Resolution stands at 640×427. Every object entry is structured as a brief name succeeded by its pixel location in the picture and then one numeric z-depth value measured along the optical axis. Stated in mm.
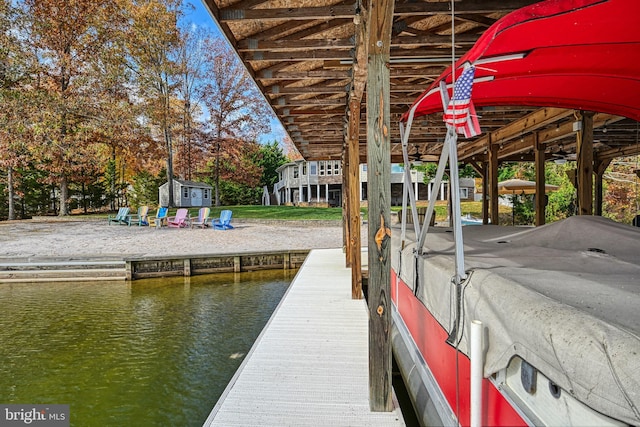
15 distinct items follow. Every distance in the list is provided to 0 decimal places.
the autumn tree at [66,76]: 16359
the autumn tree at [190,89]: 23109
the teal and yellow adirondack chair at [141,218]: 16361
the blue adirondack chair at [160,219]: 15939
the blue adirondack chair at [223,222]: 16062
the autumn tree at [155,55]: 19422
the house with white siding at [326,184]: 28067
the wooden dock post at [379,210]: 2184
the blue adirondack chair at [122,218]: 16750
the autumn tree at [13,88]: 15492
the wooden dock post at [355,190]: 4371
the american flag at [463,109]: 1824
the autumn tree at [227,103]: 24797
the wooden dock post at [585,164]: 4477
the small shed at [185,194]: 25167
